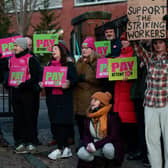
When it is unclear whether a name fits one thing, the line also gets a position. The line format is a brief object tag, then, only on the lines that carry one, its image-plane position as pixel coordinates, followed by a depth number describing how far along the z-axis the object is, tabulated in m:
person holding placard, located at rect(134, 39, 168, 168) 5.45
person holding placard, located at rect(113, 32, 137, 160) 6.55
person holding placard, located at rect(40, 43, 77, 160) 7.05
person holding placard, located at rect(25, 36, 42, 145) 7.73
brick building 21.08
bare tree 18.97
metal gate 9.49
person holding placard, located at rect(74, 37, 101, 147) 7.00
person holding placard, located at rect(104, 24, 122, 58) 6.91
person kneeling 5.93
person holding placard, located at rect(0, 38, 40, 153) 7.48
